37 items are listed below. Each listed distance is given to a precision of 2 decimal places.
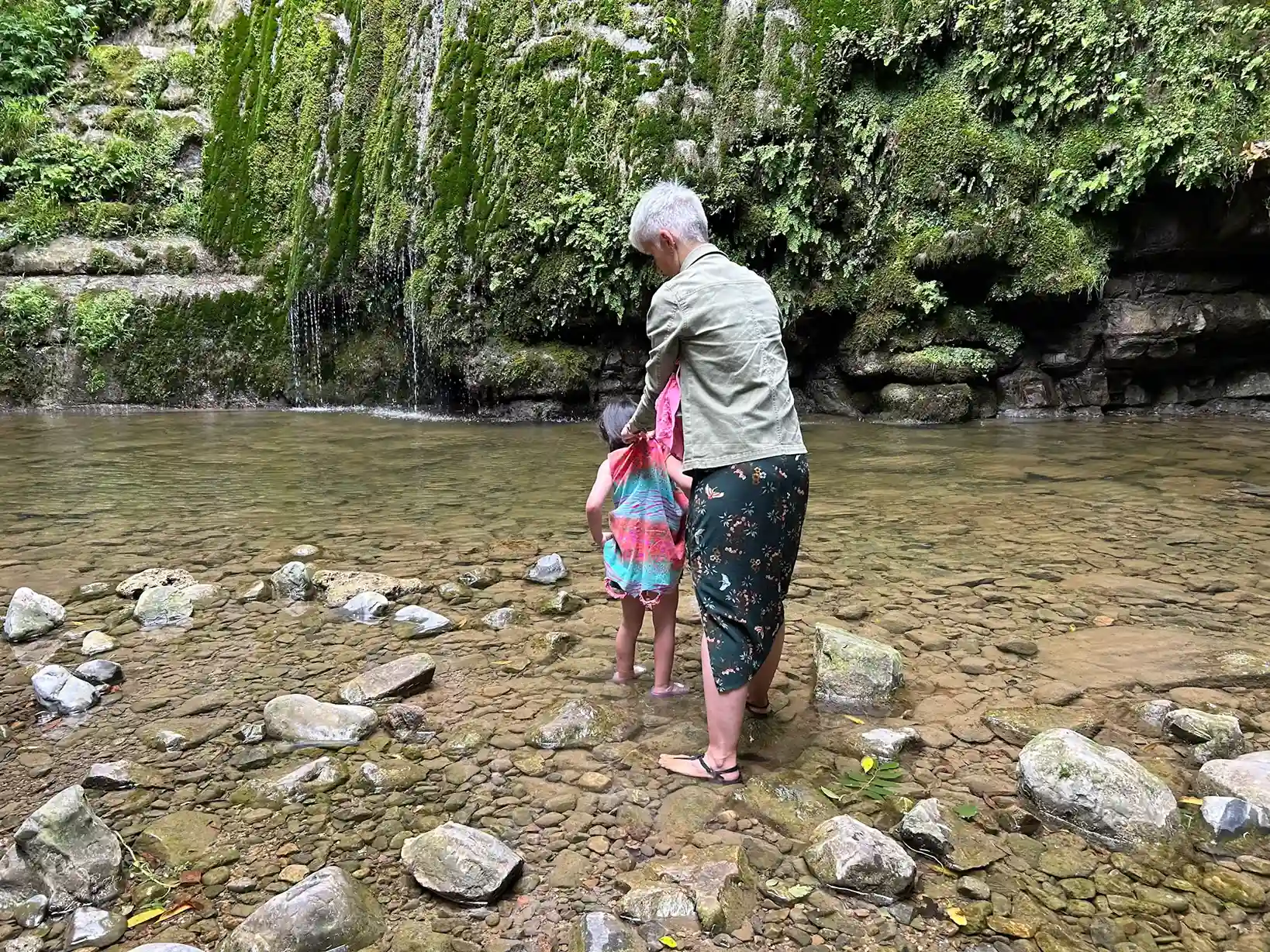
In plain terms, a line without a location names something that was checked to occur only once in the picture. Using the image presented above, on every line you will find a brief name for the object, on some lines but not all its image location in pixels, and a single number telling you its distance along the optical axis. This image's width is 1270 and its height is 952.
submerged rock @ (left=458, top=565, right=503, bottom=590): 4.43
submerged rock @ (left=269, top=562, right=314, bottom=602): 4.21
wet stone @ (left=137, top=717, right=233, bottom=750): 2.79
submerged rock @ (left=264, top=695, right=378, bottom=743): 2.83
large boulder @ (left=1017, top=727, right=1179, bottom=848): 2.22
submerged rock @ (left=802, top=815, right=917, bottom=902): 2.05
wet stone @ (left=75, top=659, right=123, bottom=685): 3.22
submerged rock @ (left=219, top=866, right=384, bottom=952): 1.83
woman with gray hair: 2.51
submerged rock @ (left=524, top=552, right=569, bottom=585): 4.50
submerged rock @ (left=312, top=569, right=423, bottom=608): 4.20
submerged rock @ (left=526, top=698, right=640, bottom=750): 2.84
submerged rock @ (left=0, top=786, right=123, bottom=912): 2.00
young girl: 3.04
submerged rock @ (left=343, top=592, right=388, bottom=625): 3.96
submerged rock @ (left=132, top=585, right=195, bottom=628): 3.88
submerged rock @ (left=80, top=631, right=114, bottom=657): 3.54
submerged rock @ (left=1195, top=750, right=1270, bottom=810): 2.30
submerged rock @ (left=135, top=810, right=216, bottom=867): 2.21
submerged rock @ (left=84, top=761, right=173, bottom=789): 2.53
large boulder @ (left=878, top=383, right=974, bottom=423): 10.81
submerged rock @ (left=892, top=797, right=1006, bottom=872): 2.17
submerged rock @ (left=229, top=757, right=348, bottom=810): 2.48
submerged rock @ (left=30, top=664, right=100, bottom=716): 3.03
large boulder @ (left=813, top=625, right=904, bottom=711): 3.08
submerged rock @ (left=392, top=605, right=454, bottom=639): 3.78
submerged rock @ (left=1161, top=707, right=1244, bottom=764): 2.59
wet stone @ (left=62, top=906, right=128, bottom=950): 1.87
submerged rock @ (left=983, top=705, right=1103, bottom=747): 2.82
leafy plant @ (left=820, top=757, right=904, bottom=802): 2.50
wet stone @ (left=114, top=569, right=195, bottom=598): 4.21
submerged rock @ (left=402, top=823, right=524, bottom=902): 2.05
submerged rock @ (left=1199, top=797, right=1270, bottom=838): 2.20
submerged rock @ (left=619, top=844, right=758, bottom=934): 1.97
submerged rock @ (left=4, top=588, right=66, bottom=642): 3.67
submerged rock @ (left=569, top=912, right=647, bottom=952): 1.87
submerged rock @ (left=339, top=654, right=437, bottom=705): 3.13
